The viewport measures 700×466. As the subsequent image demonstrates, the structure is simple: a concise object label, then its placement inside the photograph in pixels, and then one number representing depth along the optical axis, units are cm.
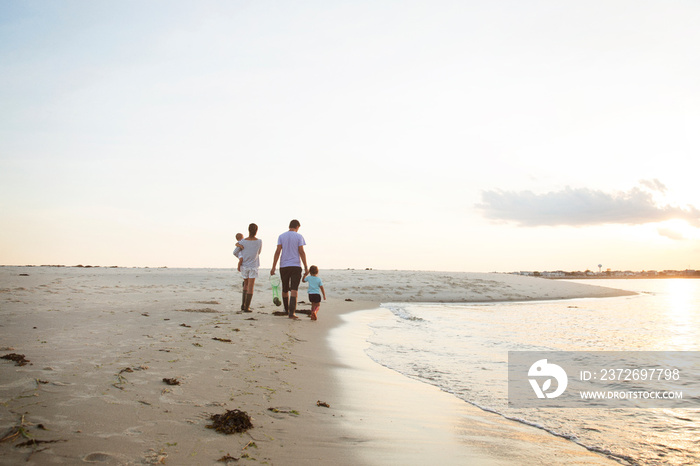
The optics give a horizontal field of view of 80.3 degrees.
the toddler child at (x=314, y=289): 1215
